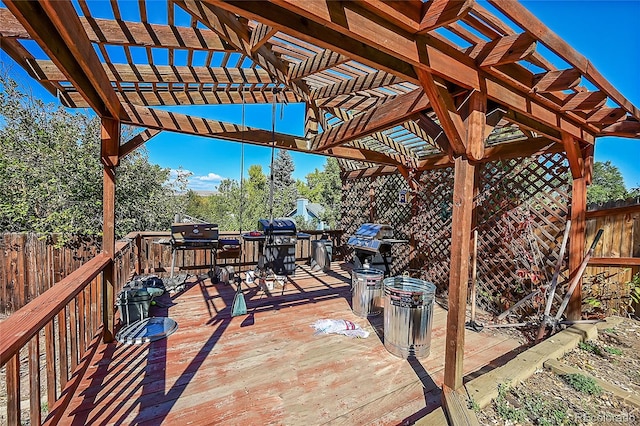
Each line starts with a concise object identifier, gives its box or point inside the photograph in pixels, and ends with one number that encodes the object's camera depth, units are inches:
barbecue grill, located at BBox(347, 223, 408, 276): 188.4
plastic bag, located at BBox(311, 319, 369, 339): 129.8
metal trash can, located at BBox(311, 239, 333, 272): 249.8
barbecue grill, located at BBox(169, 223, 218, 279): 185.9
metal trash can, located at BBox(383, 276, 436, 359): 109.3
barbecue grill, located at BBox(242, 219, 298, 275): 214.1
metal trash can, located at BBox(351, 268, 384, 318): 148.7
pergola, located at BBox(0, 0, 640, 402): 59.5
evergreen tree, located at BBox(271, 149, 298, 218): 855.7
